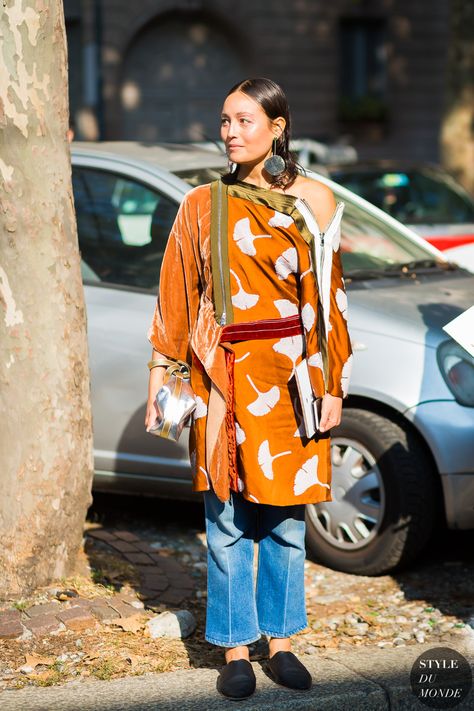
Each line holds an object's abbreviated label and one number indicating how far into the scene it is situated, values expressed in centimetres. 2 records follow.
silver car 810
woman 602
